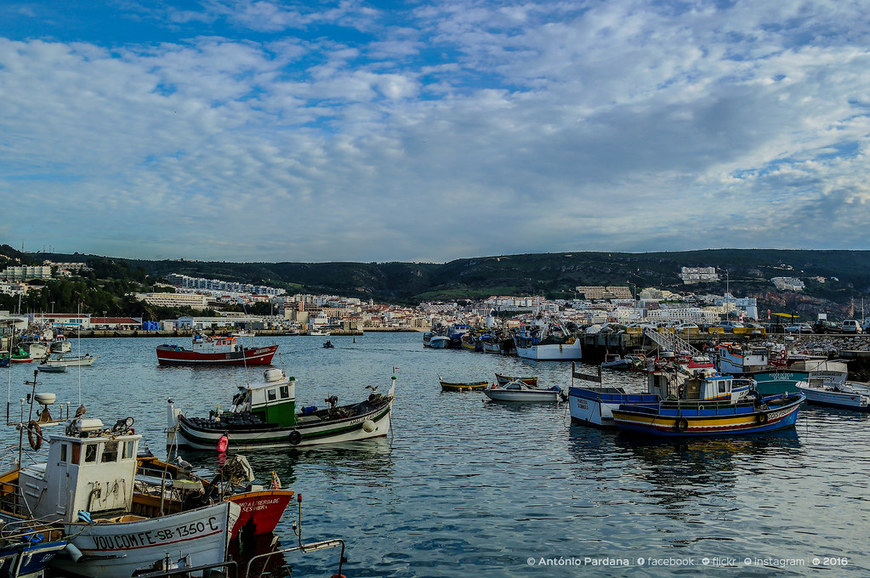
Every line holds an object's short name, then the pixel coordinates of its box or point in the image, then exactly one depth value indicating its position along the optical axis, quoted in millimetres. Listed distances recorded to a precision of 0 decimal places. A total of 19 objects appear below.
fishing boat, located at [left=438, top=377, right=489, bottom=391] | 47406
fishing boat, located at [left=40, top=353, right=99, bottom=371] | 64375
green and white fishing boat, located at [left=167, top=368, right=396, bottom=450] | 24516
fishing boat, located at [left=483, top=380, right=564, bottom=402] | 40812
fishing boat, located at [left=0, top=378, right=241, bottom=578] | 11648
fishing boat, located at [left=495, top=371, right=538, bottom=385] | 43812
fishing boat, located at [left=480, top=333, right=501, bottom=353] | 99688
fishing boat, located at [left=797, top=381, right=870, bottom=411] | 35688
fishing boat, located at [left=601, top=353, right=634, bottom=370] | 63159
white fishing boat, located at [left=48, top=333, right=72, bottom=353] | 78875
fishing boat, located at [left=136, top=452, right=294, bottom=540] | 13492
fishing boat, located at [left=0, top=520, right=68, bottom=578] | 10727
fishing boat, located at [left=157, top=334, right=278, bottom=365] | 72625
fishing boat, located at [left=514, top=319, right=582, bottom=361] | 79875
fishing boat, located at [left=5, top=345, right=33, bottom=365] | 71812
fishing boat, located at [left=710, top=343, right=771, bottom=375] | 47000
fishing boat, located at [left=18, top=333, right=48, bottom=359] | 73562
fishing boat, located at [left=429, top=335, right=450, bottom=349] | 122562
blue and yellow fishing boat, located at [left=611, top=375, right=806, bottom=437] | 27234
